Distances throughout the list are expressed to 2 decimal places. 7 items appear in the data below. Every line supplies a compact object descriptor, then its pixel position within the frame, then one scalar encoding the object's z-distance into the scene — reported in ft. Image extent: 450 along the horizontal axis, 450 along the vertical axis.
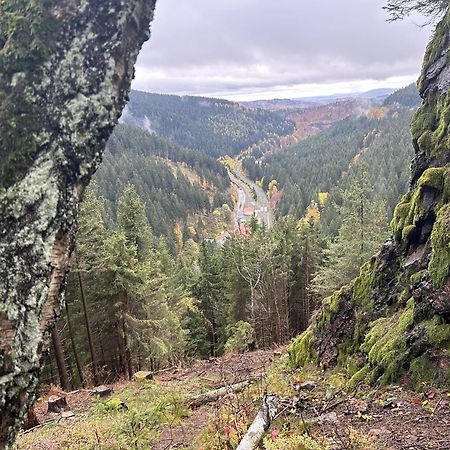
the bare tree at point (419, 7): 35.76
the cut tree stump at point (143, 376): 47.61
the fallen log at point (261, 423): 19.60
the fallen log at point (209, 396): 33.36
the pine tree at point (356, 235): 73.87
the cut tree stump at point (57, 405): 40.06
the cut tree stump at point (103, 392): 42.40
